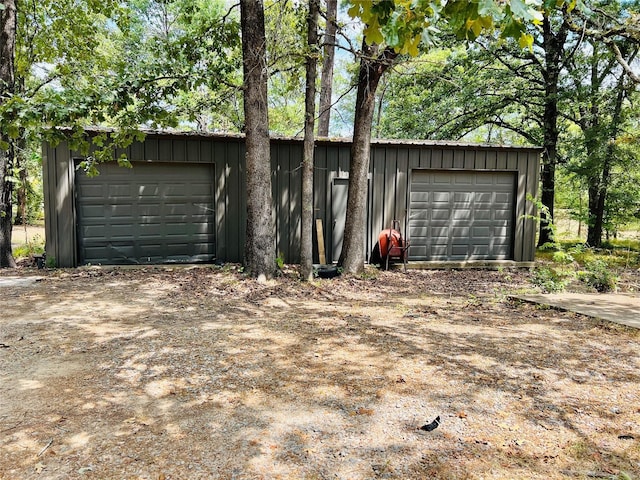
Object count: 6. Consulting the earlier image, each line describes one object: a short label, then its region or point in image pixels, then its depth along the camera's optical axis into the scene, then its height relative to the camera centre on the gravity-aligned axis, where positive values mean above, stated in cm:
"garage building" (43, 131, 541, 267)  813 +10
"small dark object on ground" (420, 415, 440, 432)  244 -114
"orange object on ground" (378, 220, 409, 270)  847 -68
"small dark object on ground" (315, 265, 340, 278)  756 -106
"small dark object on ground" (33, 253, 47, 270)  799 -109
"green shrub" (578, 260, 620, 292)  627 -85
